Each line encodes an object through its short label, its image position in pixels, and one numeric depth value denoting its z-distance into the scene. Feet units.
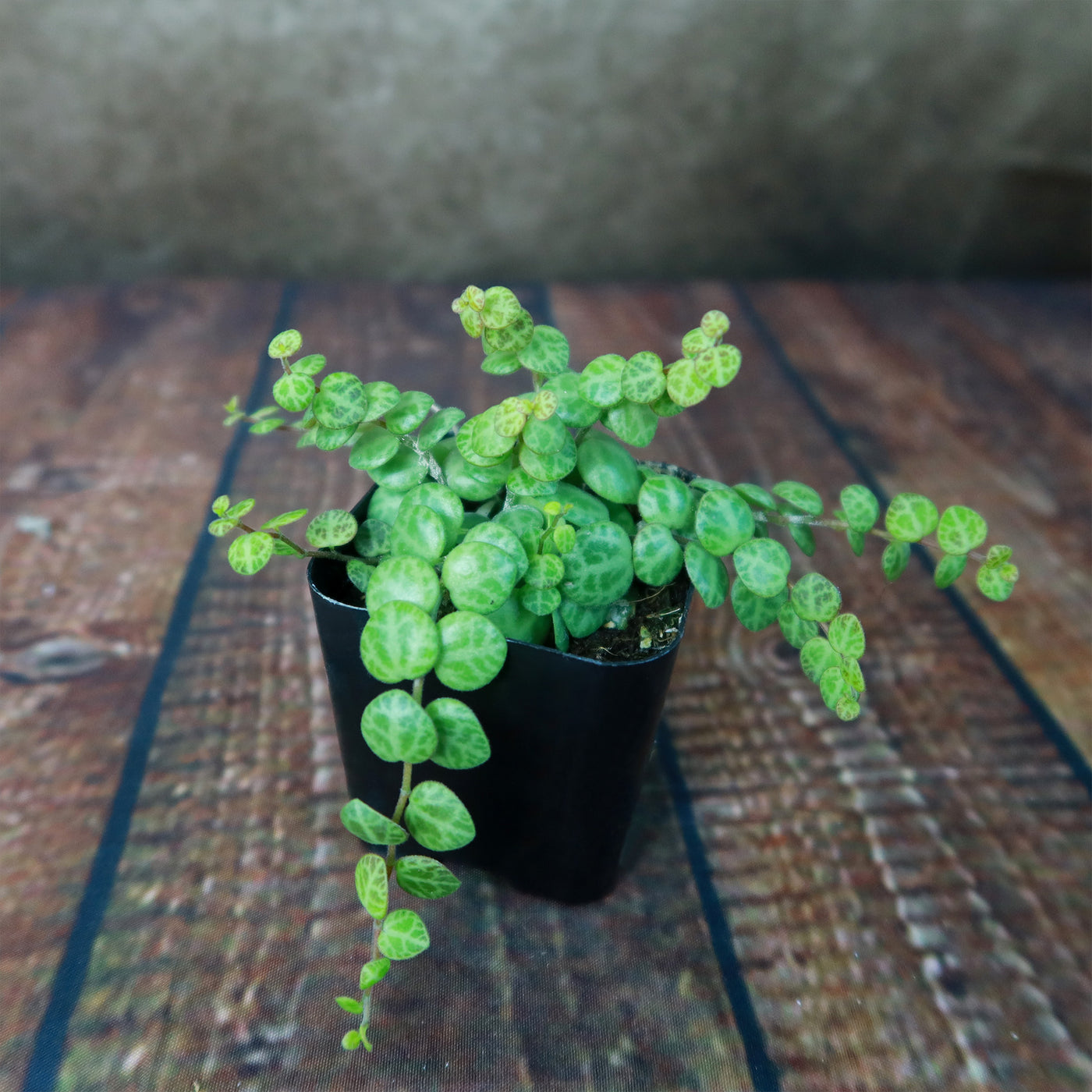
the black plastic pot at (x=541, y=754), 0.53
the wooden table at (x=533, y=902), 0.56
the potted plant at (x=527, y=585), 0.48
